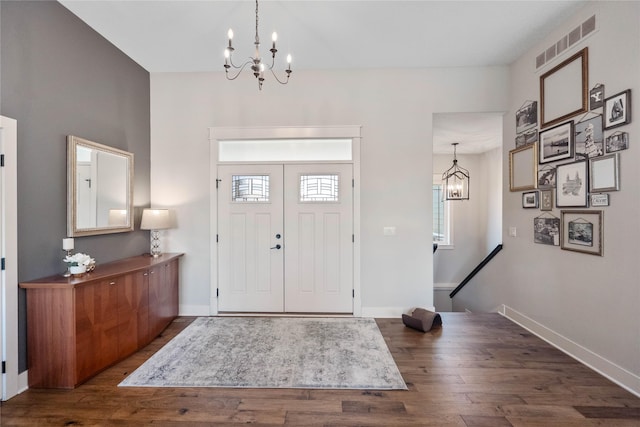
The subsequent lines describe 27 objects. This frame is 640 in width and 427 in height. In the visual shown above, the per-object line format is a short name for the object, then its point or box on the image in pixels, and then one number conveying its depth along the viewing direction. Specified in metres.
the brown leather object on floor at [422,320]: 3.18
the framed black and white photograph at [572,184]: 2.52
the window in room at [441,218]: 6.36
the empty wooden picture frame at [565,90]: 2.53
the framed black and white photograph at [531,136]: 3.15
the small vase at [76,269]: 2.35
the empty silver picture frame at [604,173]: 2.23
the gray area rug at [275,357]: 2.27
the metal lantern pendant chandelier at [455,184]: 5.30
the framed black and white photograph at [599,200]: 2.32
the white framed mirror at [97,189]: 2.57
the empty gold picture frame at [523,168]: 3.16
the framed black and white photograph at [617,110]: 2.14
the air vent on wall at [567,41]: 2.49
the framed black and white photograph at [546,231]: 2.85
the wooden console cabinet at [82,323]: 2.18
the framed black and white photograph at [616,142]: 2.16
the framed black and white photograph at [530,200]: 3.14
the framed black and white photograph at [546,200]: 2.93
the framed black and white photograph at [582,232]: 2.40
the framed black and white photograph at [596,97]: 2.37
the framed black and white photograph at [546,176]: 2.89
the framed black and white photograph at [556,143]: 2.68
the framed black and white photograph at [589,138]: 2.38
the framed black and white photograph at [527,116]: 3.17
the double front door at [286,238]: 3.65
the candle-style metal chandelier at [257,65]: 1.85
